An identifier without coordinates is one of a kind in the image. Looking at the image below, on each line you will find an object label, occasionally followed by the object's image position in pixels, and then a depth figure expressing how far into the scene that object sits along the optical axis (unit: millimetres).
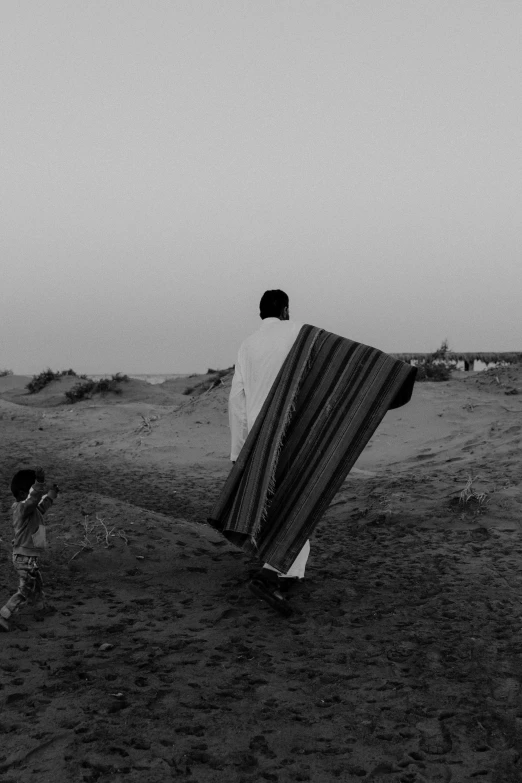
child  3826
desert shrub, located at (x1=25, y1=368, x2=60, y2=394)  25719
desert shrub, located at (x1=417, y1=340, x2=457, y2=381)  14891
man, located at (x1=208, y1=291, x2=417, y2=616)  4297
